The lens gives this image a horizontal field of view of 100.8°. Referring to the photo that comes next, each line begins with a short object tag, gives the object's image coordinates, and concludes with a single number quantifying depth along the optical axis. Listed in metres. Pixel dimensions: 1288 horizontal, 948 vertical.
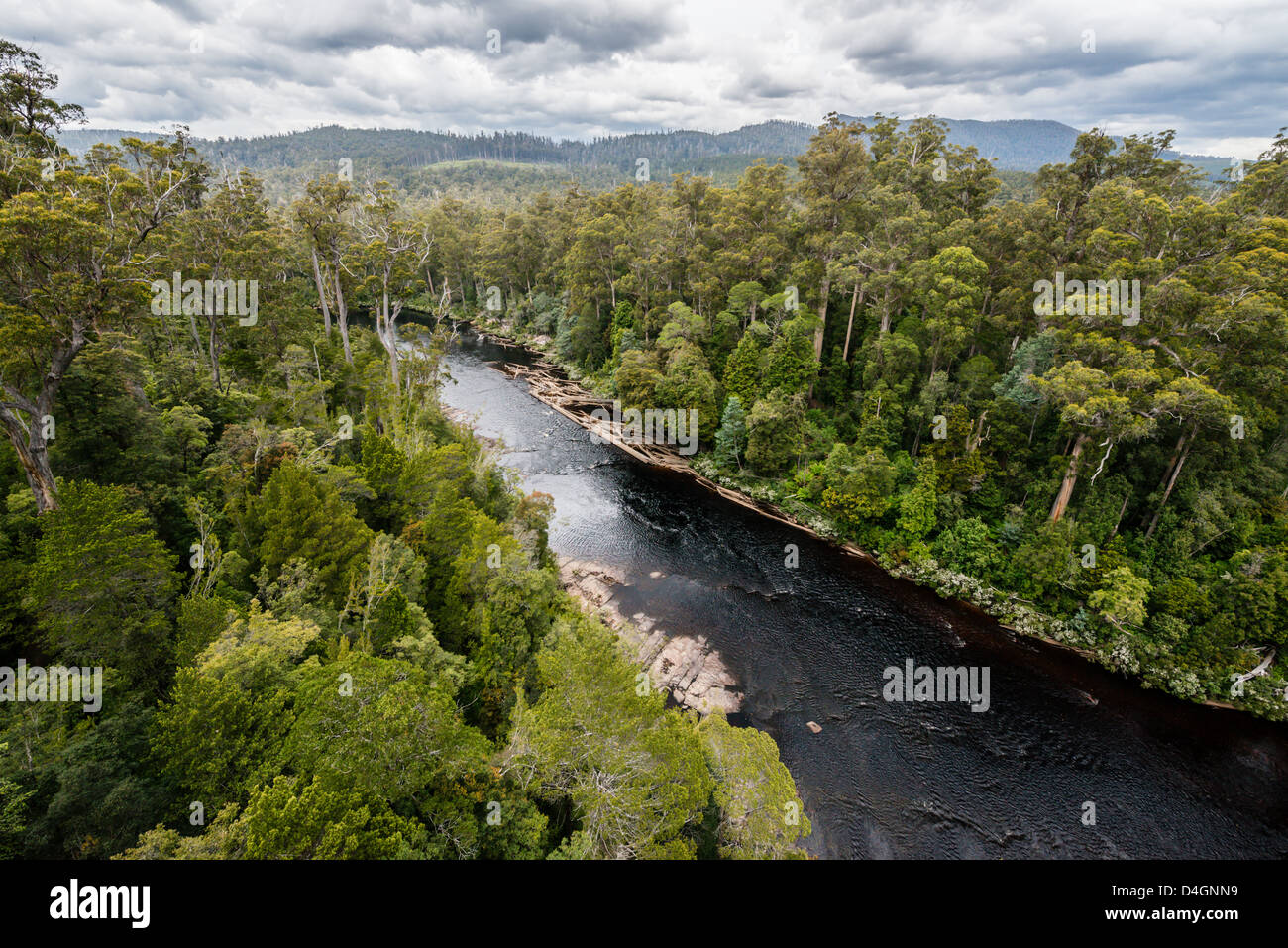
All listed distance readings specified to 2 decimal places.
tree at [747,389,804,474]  38.22
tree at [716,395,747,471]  40.94
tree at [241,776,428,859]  9.51
